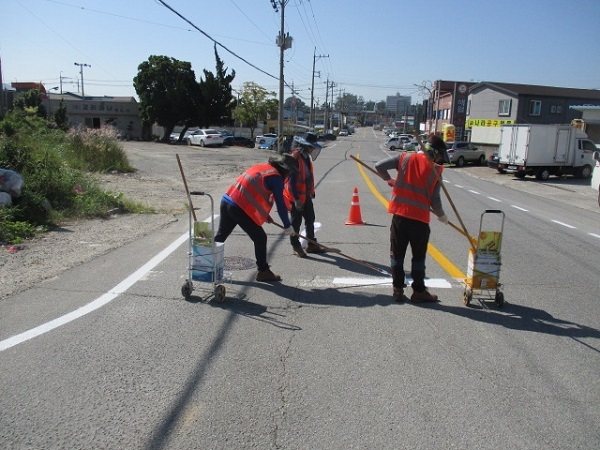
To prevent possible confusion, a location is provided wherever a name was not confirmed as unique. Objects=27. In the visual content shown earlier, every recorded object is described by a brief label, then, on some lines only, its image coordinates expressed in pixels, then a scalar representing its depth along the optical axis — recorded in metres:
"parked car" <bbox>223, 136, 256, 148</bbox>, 51.44
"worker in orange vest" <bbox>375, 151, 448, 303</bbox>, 5.53
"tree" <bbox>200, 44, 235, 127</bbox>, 55.69
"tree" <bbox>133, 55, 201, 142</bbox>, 55.25
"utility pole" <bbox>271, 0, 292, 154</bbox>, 36.44
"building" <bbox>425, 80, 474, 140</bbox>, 71.25
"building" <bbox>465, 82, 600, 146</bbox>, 49.81
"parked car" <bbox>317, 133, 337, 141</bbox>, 80.48
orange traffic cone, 10.95
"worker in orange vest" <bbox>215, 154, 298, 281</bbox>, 6.05
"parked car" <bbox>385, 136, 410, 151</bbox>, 60.72
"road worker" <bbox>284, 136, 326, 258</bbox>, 7.38
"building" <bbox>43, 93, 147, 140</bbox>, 61.96
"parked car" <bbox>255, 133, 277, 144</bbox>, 51.59
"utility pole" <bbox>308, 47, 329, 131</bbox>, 76.69
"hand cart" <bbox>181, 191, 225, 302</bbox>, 5.55
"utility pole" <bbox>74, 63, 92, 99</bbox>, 92.16
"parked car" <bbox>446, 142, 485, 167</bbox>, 39.56
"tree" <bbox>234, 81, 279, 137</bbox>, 75.44
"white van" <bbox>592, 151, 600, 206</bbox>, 23.00
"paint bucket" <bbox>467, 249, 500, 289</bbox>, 5.53
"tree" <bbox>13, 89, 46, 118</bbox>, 54.41
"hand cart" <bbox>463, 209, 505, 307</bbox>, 5.52
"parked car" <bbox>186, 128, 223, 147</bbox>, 47.56
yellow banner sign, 51.37
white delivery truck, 27.66
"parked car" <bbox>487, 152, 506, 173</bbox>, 31.36
